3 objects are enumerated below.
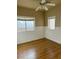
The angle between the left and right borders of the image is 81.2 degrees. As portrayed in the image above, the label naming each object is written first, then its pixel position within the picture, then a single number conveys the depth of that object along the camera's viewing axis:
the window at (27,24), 3.13
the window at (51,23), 3.66
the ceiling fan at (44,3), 2.50
